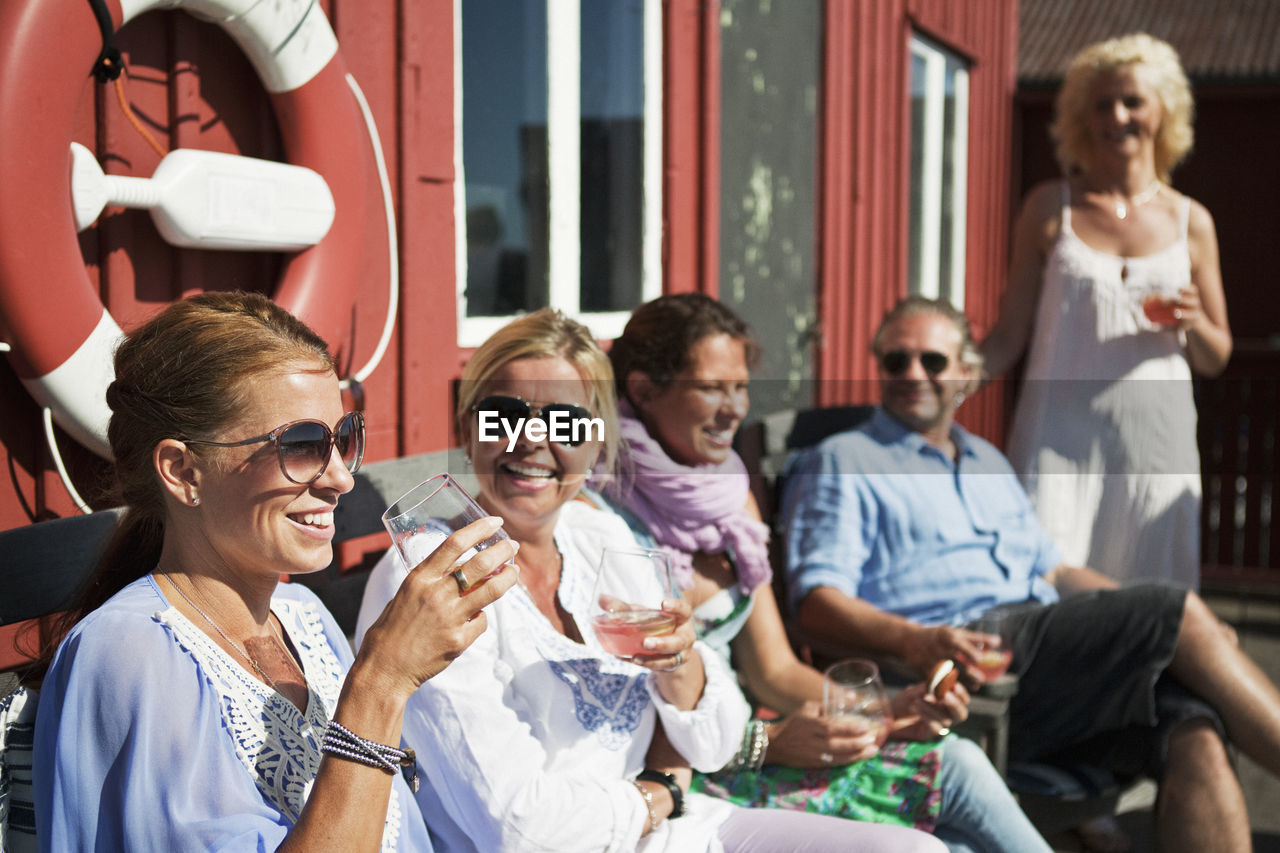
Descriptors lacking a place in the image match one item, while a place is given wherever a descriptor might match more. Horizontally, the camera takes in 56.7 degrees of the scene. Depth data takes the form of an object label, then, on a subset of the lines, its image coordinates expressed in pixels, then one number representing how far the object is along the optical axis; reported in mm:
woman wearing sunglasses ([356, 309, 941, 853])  1650
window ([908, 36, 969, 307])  6906
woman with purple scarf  2182
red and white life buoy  1753
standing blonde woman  3732
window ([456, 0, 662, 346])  3260
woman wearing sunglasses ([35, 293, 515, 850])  1172
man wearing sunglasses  2639
